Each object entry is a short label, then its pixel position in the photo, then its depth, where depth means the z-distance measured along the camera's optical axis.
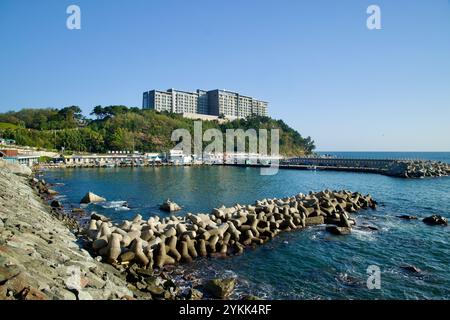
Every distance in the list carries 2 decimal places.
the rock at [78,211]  26.35
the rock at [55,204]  28.33
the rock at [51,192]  36.04
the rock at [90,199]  31.49
